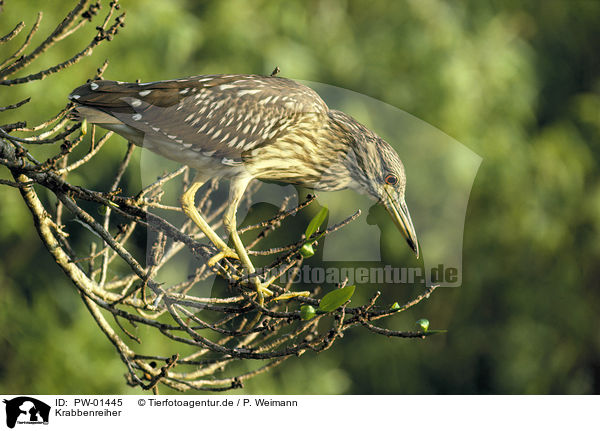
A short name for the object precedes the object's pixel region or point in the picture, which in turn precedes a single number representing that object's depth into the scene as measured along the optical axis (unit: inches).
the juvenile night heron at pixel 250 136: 355.7
